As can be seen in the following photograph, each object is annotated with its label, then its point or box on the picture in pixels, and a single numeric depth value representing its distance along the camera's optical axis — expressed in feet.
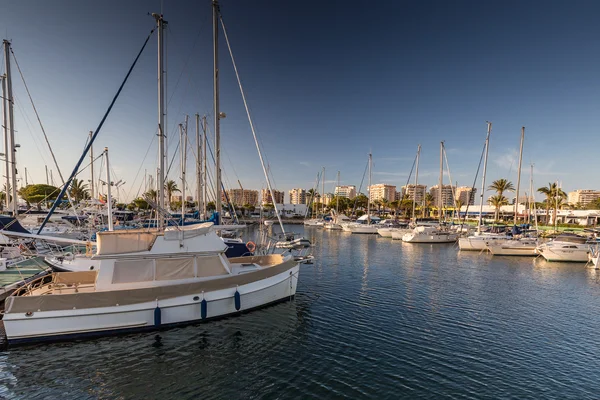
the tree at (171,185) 239.50
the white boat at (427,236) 149.50
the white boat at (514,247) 111.24
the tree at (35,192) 172.35
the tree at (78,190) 214.03
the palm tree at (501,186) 227.81
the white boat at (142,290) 33.27
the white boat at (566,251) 97.04
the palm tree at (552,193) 211.45
